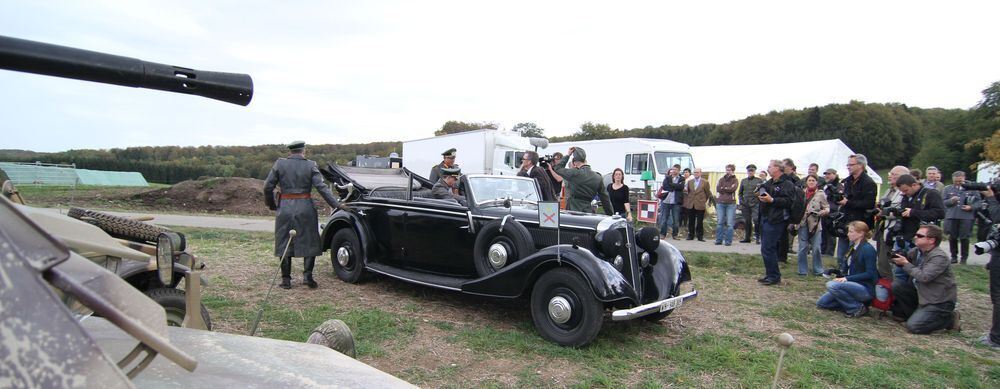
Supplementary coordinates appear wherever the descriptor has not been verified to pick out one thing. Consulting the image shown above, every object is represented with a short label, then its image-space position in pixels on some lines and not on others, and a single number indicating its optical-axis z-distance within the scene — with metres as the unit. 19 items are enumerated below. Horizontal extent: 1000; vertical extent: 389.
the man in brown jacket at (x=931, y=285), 5.00
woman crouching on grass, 5.68
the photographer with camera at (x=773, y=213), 6.88
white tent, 20.39
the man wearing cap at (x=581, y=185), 7.32
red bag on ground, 5.55
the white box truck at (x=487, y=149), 21.56
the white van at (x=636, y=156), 21.06
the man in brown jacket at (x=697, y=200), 11.23
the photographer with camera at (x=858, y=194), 6.83
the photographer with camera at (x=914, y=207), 6.19
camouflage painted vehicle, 0.79
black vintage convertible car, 4.46
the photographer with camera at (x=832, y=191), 7.95
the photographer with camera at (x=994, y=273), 4.64
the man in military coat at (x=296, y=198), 6.00
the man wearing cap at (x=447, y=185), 6.42
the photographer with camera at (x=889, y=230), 5.83
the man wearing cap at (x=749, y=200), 11.16
